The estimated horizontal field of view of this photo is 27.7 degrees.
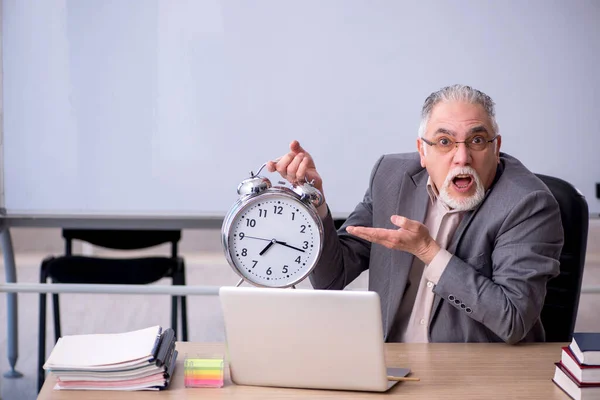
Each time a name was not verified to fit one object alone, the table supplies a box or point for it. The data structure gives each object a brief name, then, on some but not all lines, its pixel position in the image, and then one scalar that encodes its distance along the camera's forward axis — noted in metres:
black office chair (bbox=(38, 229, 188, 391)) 4.55
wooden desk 2.54
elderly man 2.87
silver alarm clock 2.65
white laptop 2.47
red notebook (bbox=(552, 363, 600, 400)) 2.48
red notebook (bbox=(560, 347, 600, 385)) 2.48
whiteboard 4.49
